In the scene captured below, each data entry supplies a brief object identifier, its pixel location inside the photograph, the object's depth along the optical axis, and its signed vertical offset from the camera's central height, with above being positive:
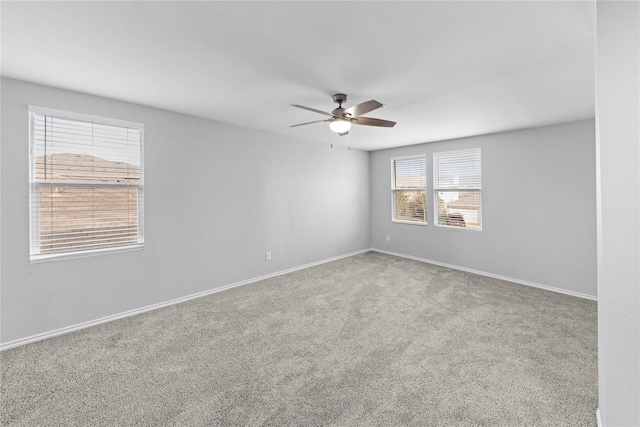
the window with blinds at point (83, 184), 2.61 +0.34
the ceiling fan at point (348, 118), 2.53 +0.99
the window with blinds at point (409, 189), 5.50 +0.54
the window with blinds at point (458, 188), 4.74 +0.48
